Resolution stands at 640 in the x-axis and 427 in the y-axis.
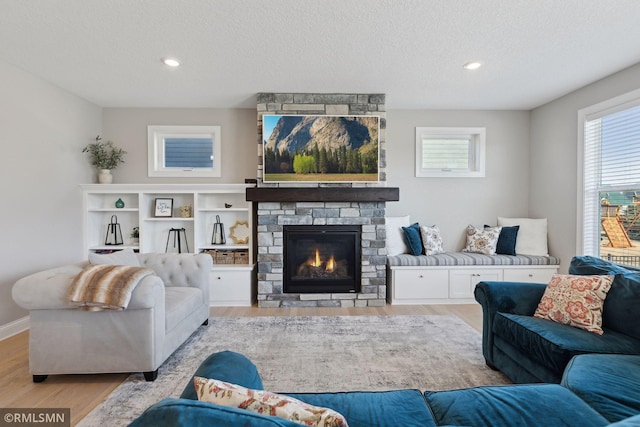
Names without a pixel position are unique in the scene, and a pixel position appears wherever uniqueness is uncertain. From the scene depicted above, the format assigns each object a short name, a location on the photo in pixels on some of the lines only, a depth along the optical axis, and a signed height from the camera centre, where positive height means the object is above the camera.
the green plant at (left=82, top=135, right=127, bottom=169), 4.07 +0.72
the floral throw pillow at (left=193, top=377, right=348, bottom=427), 0.76 -0.48
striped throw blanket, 2.03 -0.53
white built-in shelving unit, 3.85 -0.16
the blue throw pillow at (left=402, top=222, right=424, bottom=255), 4.11 -0.39
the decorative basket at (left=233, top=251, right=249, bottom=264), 4.03 -0.63
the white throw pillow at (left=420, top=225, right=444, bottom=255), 4.14 -0.41
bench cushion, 3.91 -0.63
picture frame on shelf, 4.21 +0.01
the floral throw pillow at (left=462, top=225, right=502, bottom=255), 4.20 -0.41
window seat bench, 3.92 -0.81
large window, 3.09 +0.32
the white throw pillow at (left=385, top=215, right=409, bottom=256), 4.19 -0.35
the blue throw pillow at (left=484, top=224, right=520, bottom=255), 4.16 -0.41
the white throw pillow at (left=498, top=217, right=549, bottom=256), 4.13 -0.37
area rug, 2.07 -1.18
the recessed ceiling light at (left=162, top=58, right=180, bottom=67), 2.86 +1.37
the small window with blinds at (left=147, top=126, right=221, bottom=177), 4.34 +0.81
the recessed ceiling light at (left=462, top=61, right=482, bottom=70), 2.93 +1.38
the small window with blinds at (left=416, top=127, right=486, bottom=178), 4.45 +0.83
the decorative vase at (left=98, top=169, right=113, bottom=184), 4.11 +0.42
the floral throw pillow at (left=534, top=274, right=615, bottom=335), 1.96 -0.60
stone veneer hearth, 3.82 -0.12
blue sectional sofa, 1.10 -0.75
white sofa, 2.07 -0.84
